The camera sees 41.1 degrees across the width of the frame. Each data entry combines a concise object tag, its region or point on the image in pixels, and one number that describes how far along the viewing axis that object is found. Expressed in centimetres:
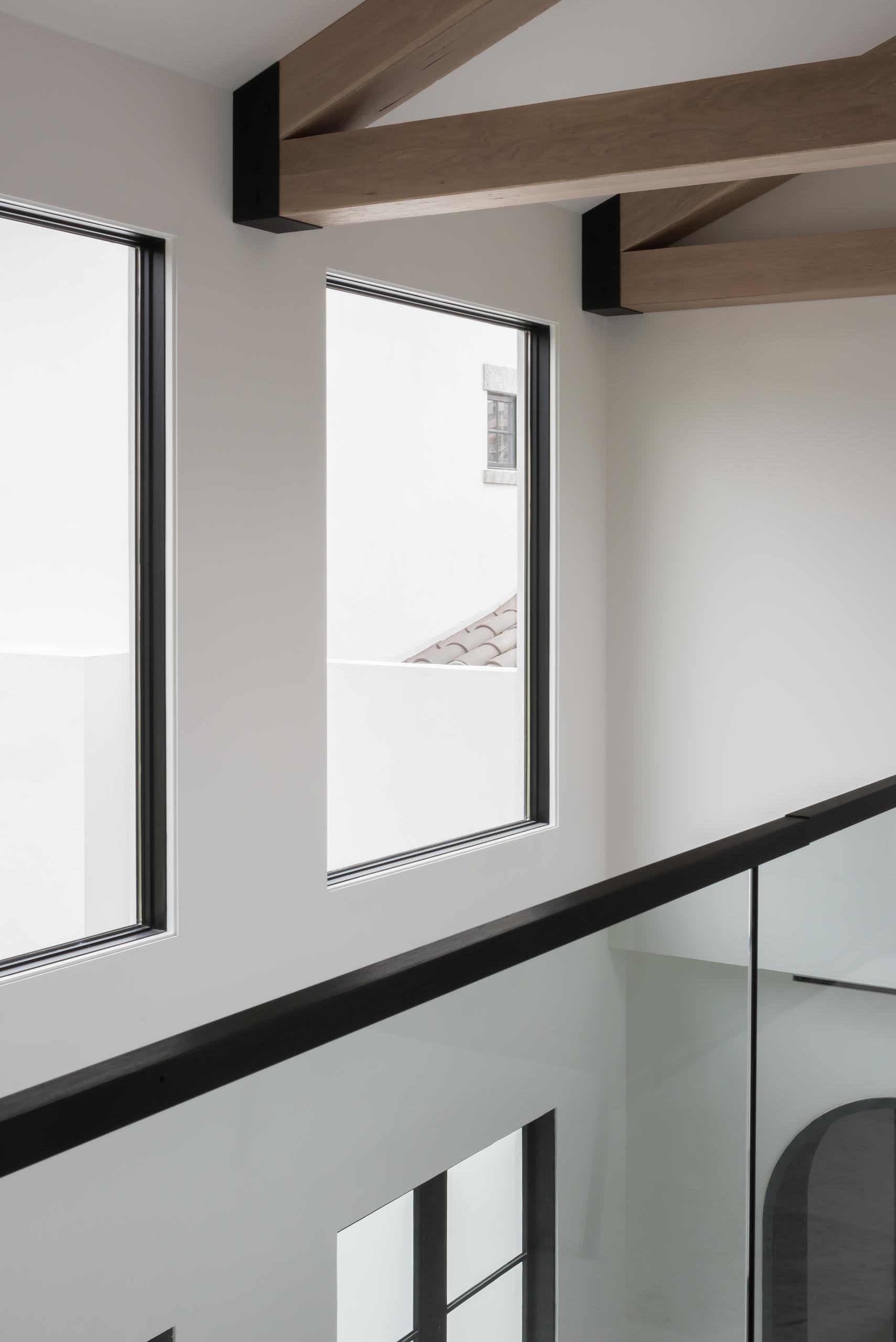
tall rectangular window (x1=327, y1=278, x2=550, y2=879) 404
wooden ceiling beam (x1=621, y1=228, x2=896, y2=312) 411
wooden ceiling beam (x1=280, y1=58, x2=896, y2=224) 268
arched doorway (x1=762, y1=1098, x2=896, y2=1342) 195
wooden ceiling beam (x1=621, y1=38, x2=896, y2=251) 442
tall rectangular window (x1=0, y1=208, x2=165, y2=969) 304
